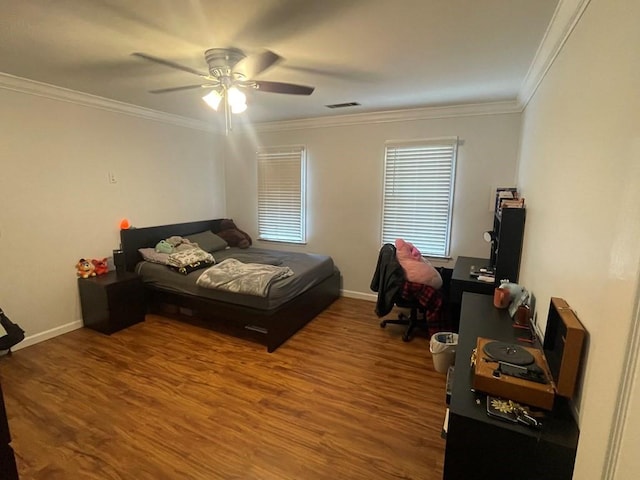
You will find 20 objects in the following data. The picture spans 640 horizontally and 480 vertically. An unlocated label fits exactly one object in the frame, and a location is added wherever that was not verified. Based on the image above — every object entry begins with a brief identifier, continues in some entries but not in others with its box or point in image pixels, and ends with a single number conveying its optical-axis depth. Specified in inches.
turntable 49.9
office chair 126.5
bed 123.4
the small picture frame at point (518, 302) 85.4
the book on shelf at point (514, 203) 103.9
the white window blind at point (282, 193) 186.7
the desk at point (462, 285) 113.5
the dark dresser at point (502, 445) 44.6
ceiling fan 88.0
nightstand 131.3
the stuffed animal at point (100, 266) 140.7
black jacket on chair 126.6
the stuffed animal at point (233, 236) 198.7
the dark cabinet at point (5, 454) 35.9
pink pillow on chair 127.6
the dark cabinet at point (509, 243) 101.9
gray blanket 121.7
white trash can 101.5
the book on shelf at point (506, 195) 119.9
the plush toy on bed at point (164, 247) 156.6
